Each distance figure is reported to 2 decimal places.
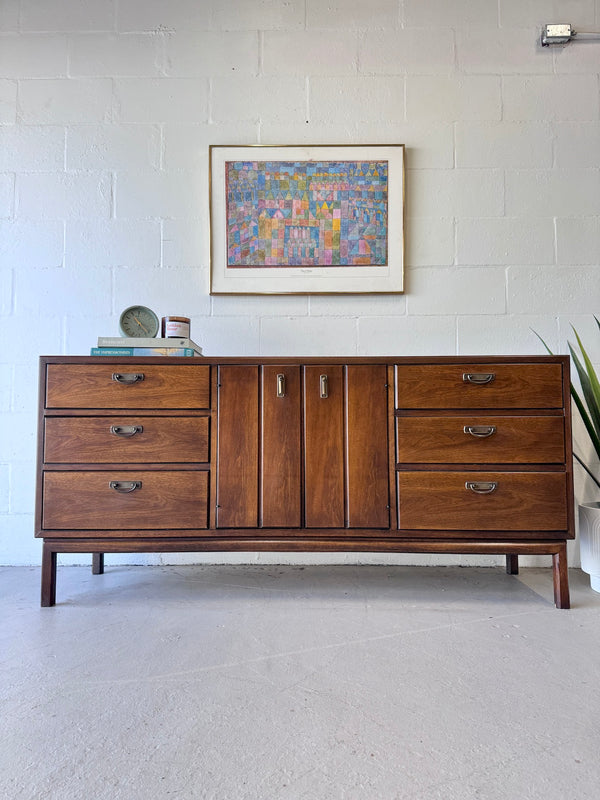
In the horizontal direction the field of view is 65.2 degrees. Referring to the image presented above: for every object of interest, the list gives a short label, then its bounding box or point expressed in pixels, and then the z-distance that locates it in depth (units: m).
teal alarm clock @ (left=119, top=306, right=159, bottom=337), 1.80
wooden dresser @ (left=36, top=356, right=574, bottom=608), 1.53
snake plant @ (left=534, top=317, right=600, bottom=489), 1.77
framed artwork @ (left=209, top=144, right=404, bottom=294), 2.09
